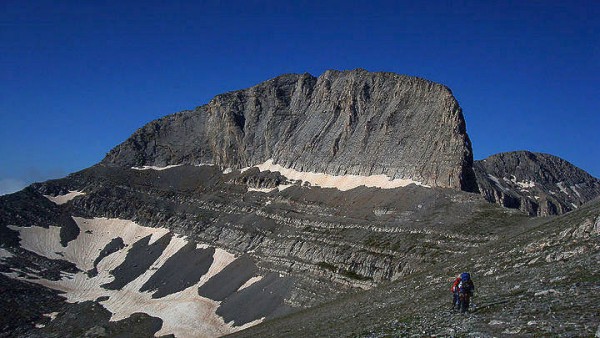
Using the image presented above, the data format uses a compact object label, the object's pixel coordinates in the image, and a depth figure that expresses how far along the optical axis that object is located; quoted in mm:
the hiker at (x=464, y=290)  31836
